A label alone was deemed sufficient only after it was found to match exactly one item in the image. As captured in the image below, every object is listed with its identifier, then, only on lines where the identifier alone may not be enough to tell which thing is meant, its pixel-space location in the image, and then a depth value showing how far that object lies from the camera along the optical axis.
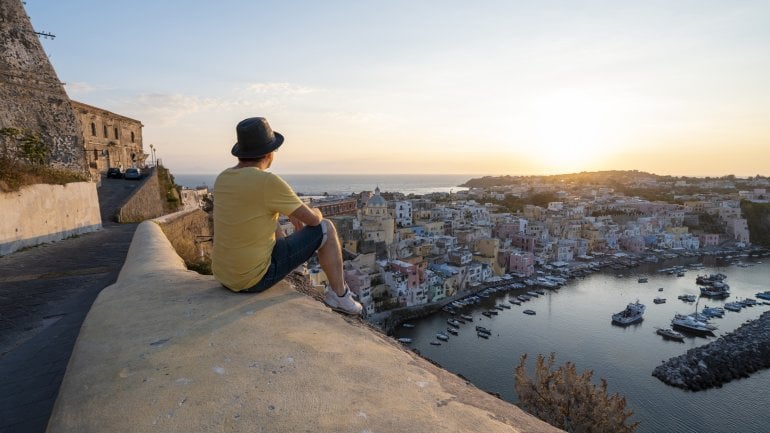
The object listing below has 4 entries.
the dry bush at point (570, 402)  6.48
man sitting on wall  2.47
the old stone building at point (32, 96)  10.09
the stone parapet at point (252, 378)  1.32
